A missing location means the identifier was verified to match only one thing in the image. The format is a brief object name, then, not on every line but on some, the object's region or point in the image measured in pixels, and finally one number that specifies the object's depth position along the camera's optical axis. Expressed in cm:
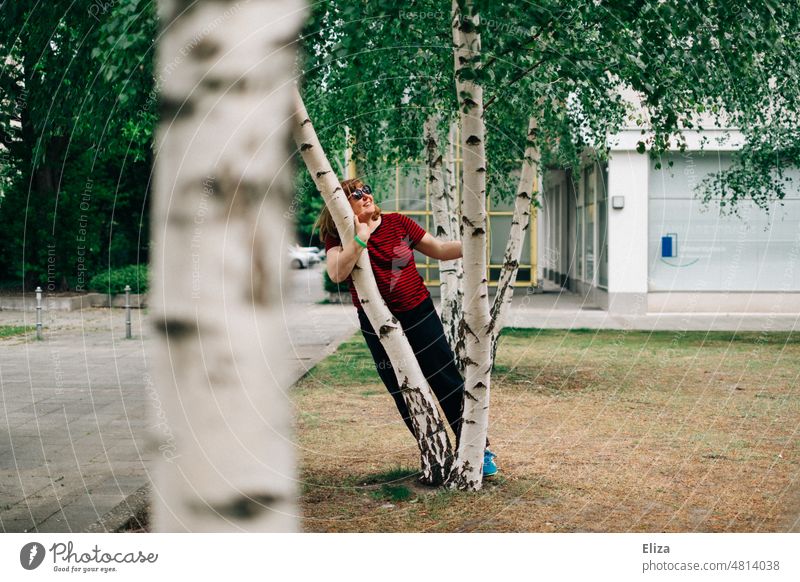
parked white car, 4438
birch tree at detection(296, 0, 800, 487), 525
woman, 534
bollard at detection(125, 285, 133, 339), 1574
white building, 1986
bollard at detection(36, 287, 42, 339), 1527
